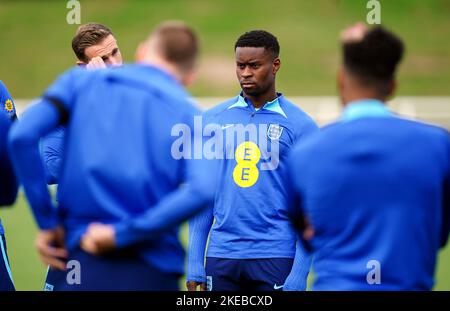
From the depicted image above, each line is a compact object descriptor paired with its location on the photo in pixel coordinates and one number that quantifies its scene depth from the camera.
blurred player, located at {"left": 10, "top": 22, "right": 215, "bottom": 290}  7.49
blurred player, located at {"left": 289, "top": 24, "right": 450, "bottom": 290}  7.43
